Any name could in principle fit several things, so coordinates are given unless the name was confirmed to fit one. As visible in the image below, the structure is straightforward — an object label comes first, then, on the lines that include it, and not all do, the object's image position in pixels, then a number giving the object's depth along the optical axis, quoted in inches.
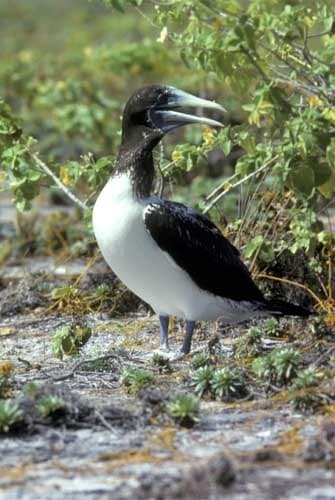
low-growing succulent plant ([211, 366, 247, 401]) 434.9
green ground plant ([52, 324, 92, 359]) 503.8
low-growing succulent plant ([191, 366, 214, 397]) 438.9
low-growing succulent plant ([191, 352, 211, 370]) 473.4
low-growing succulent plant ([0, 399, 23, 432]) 389.7
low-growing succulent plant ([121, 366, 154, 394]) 441.7
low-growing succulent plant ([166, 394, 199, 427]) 399.2
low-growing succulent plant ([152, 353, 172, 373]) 481.4
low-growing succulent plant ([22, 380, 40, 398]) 409.4
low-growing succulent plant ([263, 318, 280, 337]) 530.0
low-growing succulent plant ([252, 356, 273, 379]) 442.6
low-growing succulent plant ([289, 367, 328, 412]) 415.8
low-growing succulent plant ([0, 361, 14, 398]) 439.8
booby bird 483.2
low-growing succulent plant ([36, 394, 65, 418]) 398.3
